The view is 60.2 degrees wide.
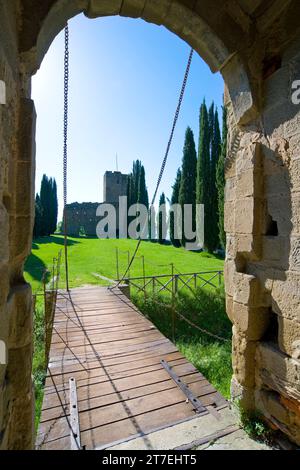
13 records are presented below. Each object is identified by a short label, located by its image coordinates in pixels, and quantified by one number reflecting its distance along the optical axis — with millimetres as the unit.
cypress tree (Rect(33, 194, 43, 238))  26859
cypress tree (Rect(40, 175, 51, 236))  28219
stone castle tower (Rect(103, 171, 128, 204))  36438
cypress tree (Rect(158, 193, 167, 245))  26284
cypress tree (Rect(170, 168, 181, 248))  23892
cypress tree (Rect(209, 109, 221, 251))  19094
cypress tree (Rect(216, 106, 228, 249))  13906
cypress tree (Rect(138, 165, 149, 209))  30250
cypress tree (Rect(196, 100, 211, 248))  19234
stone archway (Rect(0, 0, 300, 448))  1491
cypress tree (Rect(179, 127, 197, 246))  22078
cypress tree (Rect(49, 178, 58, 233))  29919
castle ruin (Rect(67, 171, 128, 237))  33456
